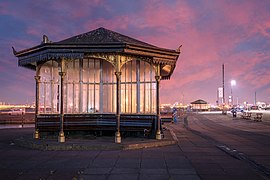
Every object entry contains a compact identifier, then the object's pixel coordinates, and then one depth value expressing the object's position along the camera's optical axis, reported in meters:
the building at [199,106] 66.82
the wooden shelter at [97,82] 10.33
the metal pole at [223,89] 54.42
